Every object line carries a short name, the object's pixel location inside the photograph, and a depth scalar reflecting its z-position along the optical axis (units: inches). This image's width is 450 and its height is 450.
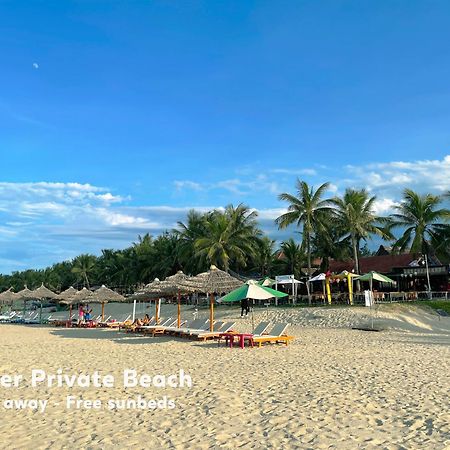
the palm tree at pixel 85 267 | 2503.7
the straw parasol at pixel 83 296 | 1111.8
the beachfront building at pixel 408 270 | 1199.4
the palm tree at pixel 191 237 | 1398.9
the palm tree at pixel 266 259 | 1552.9
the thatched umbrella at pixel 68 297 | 1173.7
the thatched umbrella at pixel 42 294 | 1300.4
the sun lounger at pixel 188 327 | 692.7
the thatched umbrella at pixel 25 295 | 1347.8
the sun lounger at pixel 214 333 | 617.6
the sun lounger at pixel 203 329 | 654.0
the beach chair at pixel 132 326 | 826.8
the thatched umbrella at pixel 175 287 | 680.0
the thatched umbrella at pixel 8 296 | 1441.9
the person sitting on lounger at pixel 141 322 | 833.2
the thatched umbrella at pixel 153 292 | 746.2
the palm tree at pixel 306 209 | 1179.3
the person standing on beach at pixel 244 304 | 875.6
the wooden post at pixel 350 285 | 958.4
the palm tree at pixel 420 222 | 1063.6
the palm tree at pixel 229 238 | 1282.0
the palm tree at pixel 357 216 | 1136.8
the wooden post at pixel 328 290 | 1012.5
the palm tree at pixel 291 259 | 1529.3
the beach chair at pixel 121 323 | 909.0
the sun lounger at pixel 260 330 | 591.5
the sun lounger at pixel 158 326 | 738.7
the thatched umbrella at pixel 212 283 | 658.2
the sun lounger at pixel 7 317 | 1440.7
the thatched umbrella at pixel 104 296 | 1061.8
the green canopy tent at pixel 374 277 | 901.2
